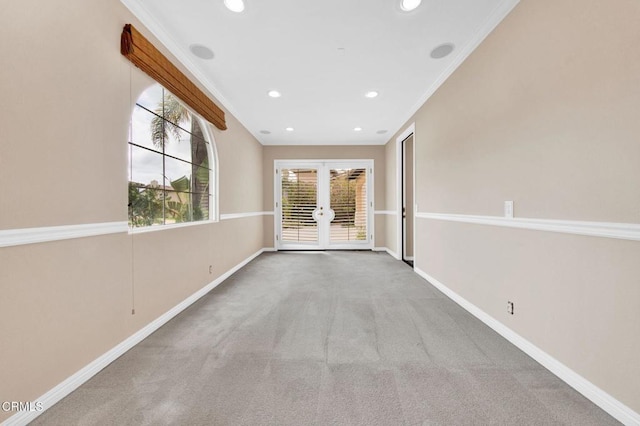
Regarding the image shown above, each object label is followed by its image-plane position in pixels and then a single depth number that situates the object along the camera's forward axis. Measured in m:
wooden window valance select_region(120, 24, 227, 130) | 1.81
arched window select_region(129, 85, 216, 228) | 2.09
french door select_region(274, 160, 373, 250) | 6.07
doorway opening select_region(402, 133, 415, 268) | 5.01
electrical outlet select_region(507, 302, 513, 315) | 1.93
